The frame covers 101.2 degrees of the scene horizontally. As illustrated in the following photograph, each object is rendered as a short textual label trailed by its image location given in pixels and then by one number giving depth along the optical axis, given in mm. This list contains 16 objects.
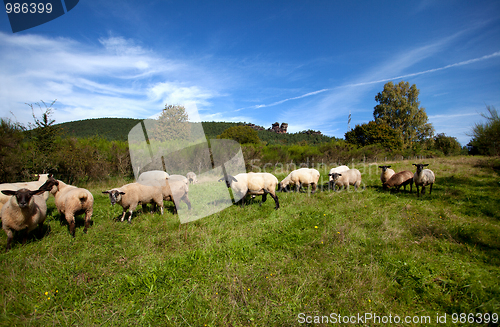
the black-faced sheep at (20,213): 4745
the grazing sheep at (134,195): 6414
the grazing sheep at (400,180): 10398
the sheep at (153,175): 10523
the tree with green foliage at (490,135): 16359
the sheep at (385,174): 11695
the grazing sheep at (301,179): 10789
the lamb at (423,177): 9802
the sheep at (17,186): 5781
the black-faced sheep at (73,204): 5516
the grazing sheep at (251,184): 8188
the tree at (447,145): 41447
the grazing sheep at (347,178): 11117
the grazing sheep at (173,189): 7748
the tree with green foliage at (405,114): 42312
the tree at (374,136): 34125
